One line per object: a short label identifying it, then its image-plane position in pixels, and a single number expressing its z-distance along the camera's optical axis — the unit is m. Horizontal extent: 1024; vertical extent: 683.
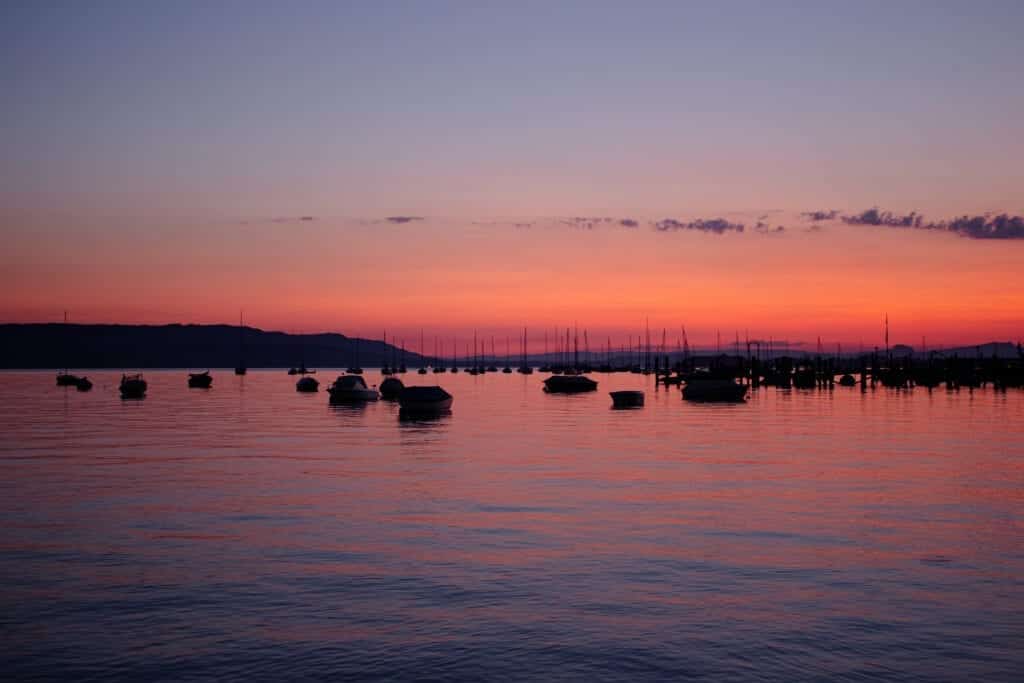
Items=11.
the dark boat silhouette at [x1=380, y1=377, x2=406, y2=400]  105.50
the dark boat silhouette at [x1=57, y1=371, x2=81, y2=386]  149.30
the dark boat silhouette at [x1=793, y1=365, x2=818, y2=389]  156.94
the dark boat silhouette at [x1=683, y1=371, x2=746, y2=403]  104.31
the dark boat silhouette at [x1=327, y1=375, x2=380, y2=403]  98.94
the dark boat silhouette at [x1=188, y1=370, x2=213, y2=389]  148.50
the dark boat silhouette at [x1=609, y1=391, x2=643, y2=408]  91.75
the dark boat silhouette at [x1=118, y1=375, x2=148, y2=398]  110.62
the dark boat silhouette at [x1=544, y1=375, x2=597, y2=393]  130.62
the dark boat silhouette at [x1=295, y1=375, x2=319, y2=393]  131.75
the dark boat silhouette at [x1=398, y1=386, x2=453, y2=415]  75.31
